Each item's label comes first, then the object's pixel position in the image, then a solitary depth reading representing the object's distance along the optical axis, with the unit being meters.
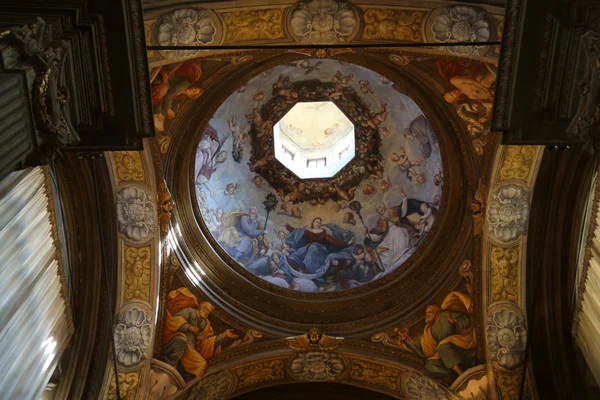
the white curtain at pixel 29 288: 8.68
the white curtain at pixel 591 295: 9.95
